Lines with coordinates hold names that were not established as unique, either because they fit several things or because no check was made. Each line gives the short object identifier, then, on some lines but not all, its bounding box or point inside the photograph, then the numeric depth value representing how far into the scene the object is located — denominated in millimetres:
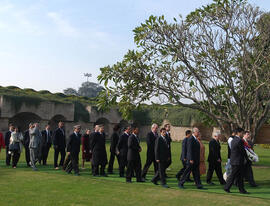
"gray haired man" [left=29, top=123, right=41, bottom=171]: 11367
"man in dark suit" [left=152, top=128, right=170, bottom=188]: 8859
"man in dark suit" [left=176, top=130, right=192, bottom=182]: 9109
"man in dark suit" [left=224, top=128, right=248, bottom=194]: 8242
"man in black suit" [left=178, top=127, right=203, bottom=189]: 8732
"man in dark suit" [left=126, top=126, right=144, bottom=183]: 9470
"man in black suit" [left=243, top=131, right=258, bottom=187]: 9383
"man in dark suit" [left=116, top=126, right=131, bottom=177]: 10703
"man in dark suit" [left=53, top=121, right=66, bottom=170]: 12356
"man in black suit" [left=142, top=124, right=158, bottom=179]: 10094
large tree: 13789
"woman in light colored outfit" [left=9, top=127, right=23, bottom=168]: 12198
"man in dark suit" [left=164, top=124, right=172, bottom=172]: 10947
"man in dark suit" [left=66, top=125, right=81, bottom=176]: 10555
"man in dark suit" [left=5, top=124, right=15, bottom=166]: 12841
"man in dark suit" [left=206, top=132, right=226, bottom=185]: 9688
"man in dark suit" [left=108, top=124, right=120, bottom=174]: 11523
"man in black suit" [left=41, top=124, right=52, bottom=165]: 13496
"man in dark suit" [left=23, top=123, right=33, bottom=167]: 12812
